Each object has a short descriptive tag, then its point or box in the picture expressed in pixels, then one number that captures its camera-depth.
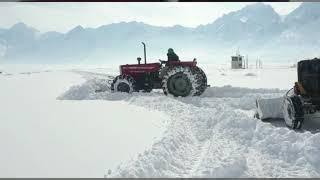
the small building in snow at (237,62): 43.41
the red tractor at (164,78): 12.53
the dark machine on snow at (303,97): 7.48
